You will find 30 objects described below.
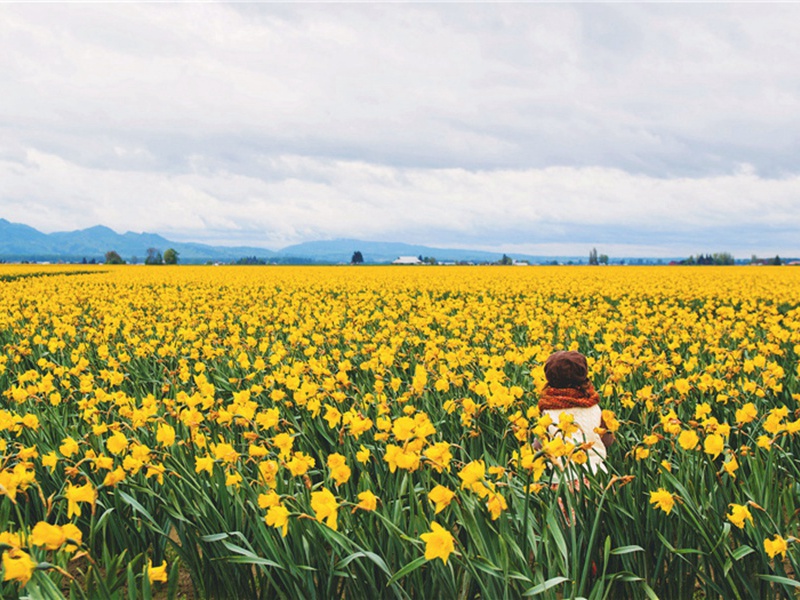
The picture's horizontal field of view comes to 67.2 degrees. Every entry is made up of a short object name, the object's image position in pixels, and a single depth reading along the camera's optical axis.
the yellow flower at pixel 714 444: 3.33
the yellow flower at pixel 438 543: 2.40
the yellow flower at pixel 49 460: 3.52
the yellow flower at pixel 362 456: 3.53
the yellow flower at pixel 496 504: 2.76
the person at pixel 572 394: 4.79
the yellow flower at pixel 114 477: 3.11
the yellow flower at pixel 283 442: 3.62
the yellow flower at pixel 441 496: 2.62
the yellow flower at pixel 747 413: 4.00
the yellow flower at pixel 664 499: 3.07
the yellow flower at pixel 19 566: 2.17
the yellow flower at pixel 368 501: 2.79
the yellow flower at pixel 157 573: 2.64
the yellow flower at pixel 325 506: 2.72
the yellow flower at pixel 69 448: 3.50
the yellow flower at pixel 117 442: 3.35
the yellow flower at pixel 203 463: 3.56
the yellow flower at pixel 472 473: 2.82
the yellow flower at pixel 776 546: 2.82
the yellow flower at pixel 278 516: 2.83
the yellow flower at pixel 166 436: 3.57
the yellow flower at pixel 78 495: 2.71
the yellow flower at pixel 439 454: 3.04
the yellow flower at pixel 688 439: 3.46
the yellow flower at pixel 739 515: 2.94
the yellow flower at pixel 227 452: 3.34
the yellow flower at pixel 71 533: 2.30
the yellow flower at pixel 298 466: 3.21
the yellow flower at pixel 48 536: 2.26
